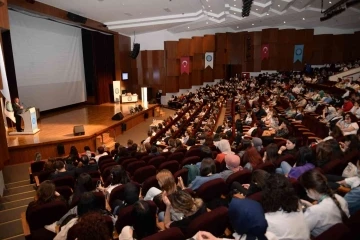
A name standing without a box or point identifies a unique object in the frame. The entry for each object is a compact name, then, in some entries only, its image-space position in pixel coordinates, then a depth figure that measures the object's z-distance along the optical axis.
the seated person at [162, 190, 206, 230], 2.02
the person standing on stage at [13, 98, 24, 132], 7.52
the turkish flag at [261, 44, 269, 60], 19.09
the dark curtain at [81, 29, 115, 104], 13.33
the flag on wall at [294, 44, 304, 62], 18.81
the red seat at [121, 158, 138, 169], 4.38
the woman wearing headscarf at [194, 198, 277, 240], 1.55
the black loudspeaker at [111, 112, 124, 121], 10.13
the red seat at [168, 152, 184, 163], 4.46
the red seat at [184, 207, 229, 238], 1.89
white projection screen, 9.09
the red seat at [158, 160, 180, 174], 3.85
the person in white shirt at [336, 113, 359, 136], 5.16
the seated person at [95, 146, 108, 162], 5.90
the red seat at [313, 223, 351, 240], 1.47
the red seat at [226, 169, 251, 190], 2.88
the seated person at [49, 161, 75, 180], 3.99
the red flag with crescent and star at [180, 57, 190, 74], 17.75
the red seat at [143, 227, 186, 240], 1.68
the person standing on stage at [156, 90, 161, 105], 16.16
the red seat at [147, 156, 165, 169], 4.27
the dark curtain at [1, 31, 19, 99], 7.98
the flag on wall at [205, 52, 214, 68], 19.18
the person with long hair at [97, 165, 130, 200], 3.11
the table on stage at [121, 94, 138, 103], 14.47
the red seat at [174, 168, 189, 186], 3.25
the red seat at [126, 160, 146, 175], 4.13
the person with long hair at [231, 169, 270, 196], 2.35
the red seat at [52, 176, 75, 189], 3.64
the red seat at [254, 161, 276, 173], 3.18
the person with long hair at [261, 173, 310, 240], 1.74
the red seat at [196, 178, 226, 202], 2.60
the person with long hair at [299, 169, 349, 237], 1.87
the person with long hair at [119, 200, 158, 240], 2.16
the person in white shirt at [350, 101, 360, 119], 6.36
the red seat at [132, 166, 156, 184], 3.71
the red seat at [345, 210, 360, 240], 1.62
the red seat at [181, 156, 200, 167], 3.96
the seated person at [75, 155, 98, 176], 4.23
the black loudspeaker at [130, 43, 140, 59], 15.55
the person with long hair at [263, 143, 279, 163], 3.52
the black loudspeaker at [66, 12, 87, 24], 9.49
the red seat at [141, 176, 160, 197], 3.21
